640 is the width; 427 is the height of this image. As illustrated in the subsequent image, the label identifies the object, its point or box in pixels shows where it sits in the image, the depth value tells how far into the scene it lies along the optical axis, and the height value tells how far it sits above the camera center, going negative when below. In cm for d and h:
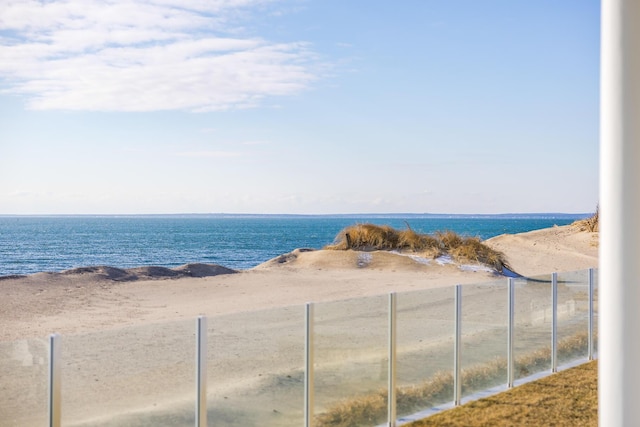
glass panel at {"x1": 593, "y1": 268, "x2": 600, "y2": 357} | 1195 -145
